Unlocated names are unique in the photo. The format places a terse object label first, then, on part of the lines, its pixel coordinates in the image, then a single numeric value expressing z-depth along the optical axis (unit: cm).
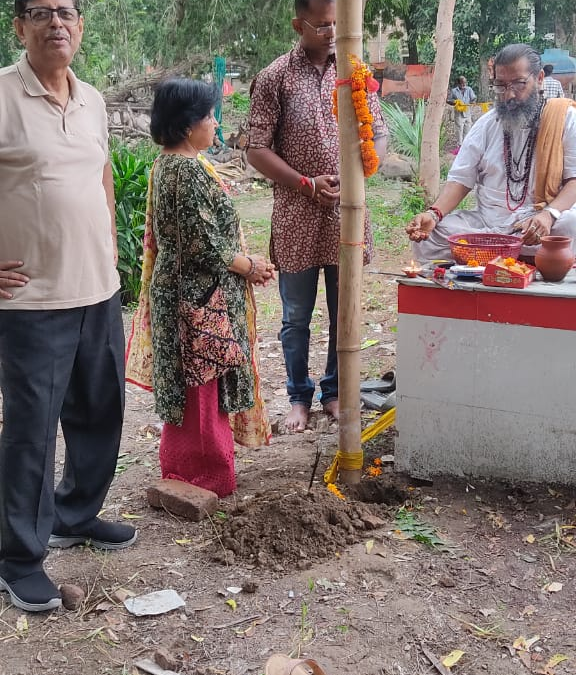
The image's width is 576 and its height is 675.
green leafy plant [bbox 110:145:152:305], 735
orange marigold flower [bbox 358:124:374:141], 333
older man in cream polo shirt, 265
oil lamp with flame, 371
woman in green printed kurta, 334
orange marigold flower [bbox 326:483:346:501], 364
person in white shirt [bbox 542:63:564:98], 684
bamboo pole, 327
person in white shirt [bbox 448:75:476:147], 1794
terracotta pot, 364
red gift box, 349
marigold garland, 329
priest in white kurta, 430
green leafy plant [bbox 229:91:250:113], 2007
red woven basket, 386
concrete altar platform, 351
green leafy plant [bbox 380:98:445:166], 1173
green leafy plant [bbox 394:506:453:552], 334
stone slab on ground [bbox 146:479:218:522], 359
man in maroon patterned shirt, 413
